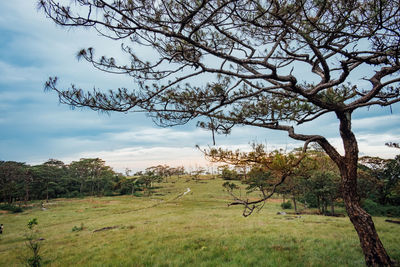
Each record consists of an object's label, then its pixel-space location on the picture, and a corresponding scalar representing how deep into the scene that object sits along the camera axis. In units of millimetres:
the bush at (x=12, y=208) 23812
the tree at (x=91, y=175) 41341
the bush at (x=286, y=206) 21281
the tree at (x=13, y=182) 28834
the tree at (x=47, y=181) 32781
